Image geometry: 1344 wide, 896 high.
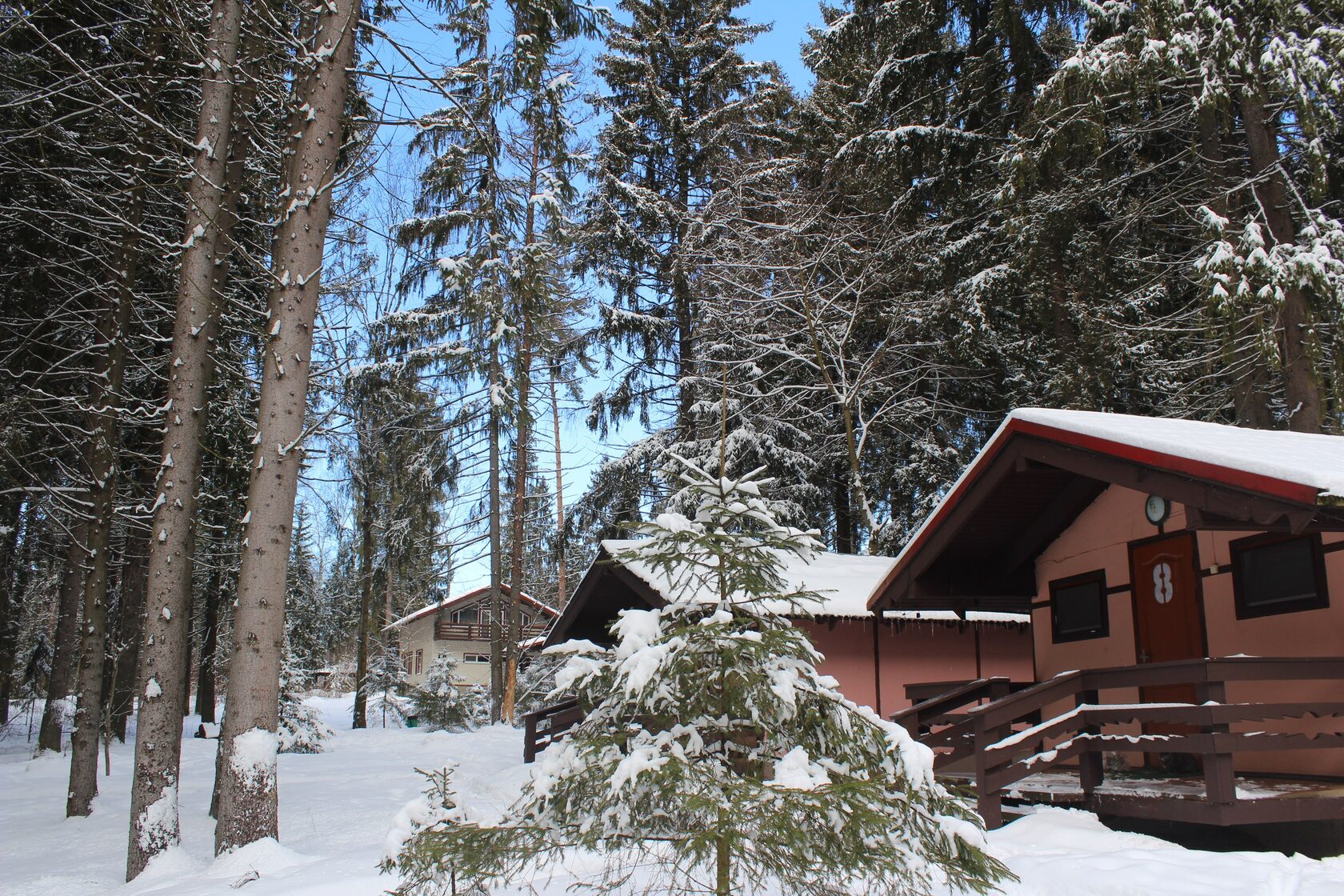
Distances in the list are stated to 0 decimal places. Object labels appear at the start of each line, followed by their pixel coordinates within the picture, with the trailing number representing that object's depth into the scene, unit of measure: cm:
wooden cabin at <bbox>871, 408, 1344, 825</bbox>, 635
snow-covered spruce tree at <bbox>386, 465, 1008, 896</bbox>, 306
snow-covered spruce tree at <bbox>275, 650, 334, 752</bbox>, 2089
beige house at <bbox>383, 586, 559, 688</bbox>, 4347
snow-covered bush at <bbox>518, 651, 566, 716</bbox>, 2270
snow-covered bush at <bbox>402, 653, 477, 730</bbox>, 2594
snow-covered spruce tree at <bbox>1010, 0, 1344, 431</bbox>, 1179
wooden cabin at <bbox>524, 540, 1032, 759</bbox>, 1405
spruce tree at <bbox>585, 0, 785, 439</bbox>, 2431
